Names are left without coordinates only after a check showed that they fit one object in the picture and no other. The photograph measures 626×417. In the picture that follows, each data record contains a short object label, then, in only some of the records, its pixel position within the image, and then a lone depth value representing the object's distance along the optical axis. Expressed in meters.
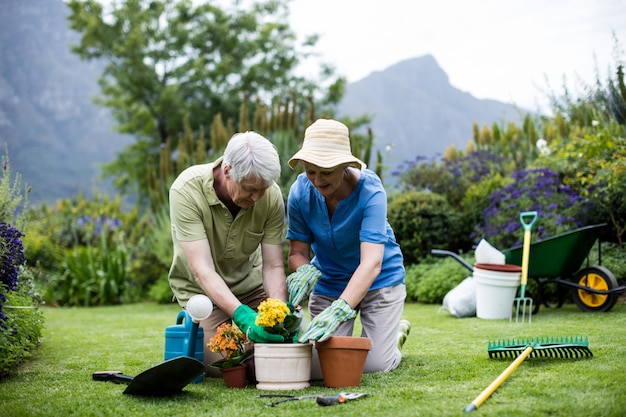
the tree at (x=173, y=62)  21.56
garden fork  5.41
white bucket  5.50
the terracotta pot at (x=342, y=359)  3.04
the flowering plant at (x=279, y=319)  2.94
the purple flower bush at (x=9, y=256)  3.67
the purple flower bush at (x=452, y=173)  9.18
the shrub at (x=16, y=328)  3.48
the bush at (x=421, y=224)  8.02
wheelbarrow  5.44
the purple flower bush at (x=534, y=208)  6.62
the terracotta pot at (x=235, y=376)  3.17
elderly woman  3.18
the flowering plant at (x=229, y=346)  3.14
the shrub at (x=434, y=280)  7.05
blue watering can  3.24
